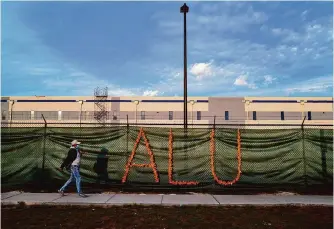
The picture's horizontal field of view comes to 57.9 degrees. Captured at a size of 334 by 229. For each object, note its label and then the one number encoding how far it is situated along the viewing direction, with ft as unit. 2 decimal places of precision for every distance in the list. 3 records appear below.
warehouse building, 174.60
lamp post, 38.01
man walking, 28.76
